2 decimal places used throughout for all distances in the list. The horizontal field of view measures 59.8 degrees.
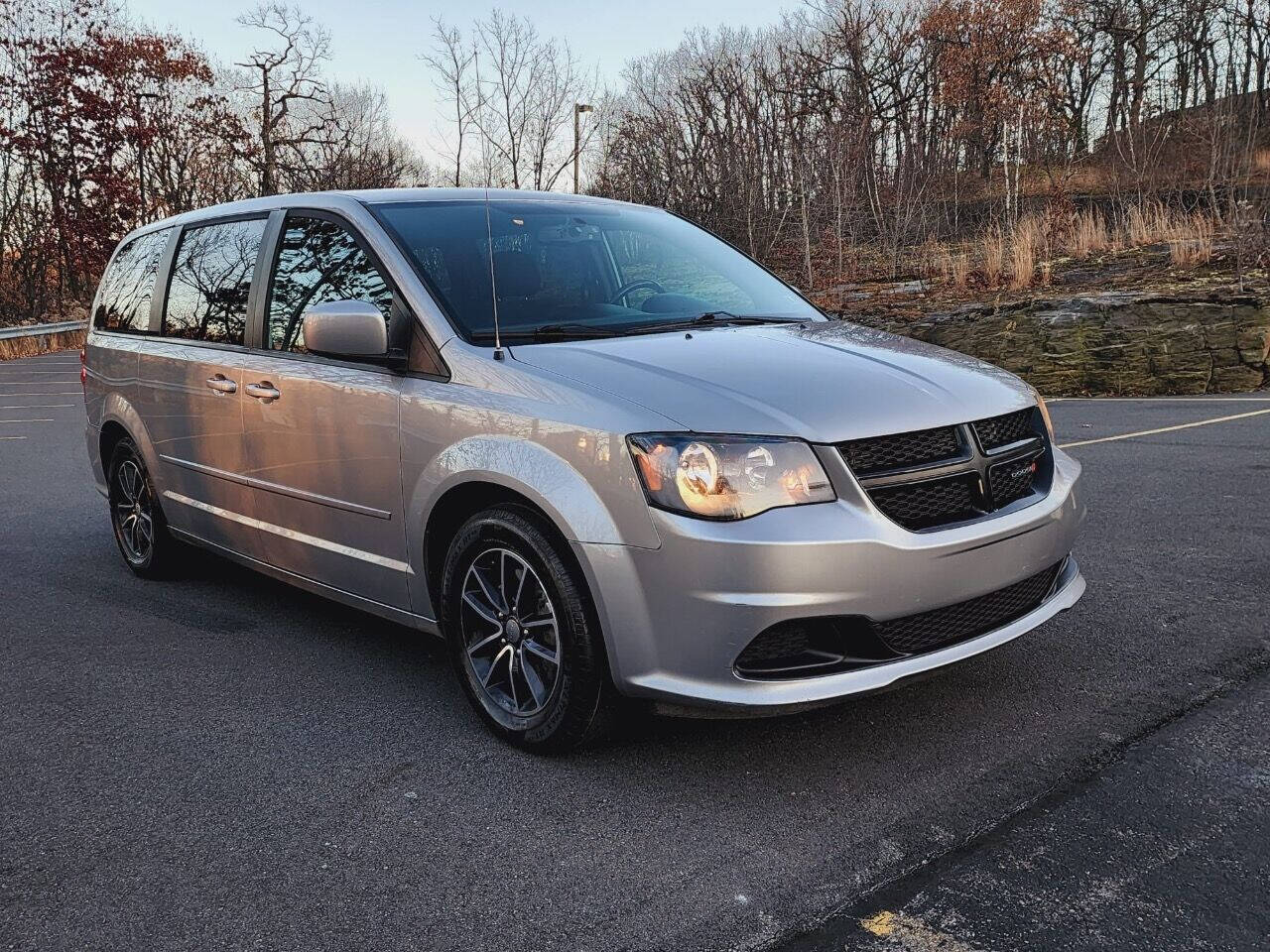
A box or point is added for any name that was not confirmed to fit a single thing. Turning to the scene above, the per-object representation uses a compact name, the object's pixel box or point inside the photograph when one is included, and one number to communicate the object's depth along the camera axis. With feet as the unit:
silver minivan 9.62
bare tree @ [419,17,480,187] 87.30
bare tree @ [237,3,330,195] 89.97
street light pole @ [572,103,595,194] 83.61
